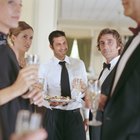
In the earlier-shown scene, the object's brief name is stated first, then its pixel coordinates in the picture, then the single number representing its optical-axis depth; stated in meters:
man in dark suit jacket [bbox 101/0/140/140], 1.38
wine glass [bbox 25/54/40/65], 1.51
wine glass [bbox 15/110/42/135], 0.81
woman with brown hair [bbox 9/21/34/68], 2.59
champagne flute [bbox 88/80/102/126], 1.74
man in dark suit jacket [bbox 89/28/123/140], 3.15
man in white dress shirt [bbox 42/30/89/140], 3.02
